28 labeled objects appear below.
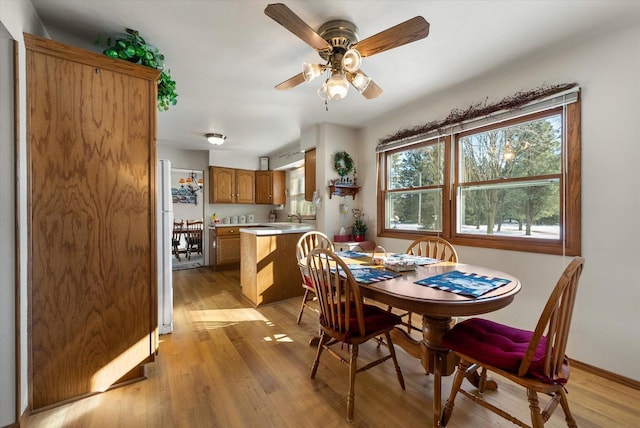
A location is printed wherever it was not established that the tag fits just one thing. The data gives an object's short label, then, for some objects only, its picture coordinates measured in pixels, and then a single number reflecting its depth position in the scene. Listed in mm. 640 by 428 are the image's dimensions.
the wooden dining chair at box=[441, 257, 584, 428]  1037
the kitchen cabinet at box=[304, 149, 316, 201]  3912
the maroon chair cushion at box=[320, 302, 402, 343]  1519
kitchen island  3133
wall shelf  3578
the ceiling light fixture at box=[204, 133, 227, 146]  4176
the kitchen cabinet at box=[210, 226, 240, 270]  5016
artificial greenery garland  1688
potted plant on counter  3665
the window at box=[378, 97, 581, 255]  1977
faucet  5048
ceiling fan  1362
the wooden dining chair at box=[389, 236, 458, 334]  2138
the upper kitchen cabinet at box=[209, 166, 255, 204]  5269
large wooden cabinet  1463
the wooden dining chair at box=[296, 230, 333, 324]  2178
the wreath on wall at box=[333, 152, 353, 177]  3676
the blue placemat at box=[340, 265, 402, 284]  1522
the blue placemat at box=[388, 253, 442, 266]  1989
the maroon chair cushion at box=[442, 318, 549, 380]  1125
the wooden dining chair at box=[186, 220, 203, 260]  5484
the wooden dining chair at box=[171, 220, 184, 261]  5605
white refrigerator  2346
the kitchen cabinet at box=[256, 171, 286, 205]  5723
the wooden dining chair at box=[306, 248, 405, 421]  1448
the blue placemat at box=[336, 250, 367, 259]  2236
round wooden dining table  1172
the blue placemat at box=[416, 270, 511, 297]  1303
